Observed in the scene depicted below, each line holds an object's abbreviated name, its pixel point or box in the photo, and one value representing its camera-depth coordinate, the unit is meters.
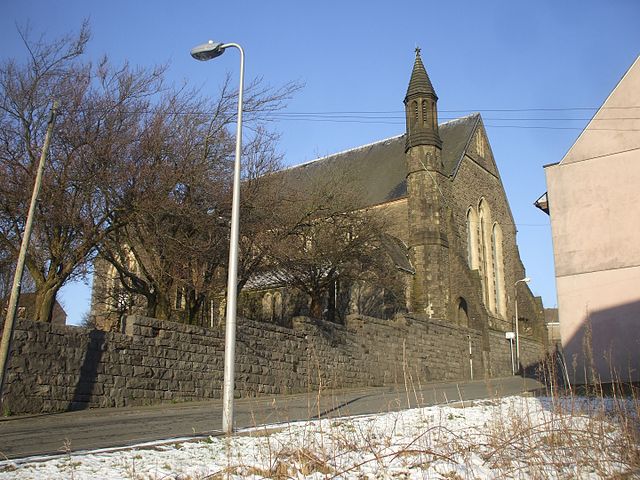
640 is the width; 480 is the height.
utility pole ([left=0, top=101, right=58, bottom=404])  10.75
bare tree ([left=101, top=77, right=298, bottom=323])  16.17
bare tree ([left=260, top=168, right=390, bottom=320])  22.05
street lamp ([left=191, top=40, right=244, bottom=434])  7.84
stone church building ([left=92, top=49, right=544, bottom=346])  32.16
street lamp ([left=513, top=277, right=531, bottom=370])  35.47
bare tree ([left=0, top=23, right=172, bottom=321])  14.67
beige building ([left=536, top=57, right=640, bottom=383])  14.55
